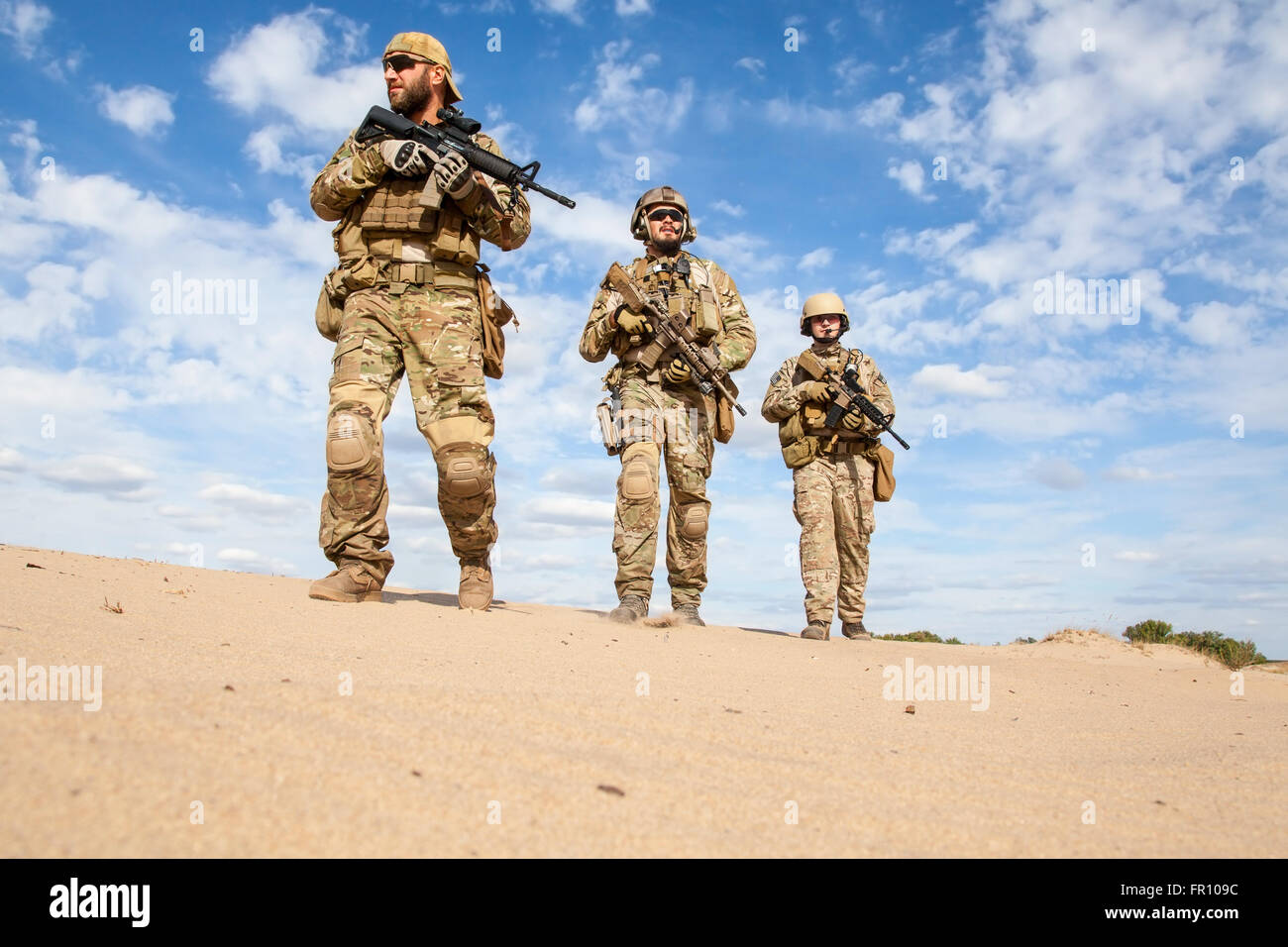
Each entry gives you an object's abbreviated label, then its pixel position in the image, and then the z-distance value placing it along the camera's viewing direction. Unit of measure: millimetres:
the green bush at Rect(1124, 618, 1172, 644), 9466
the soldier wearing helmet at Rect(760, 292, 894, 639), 7109
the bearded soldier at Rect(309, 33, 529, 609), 4305
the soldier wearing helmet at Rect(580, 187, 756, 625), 5727
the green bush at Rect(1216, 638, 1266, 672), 7898
